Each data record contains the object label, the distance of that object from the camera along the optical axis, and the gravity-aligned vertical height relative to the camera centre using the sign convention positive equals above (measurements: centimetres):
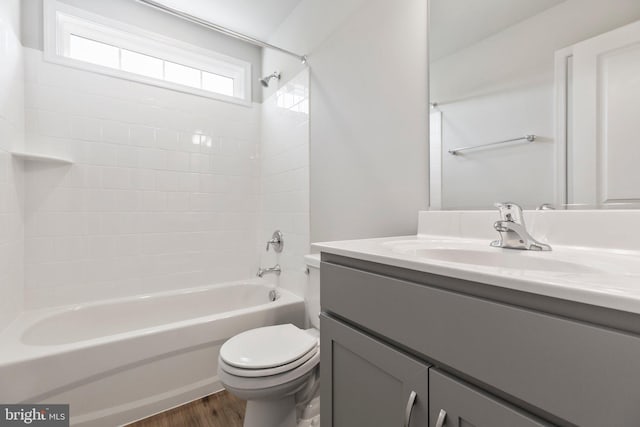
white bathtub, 124 -73
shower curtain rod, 157 +113
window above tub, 183 +115
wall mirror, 81 +36
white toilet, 114 -67
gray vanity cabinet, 38 -26
